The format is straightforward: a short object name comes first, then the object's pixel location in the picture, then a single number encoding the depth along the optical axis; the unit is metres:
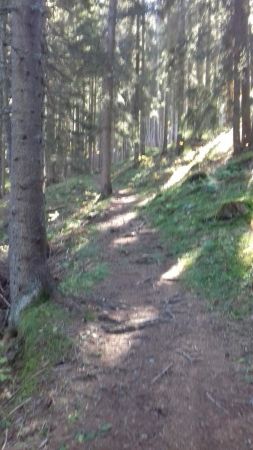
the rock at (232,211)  11.63
